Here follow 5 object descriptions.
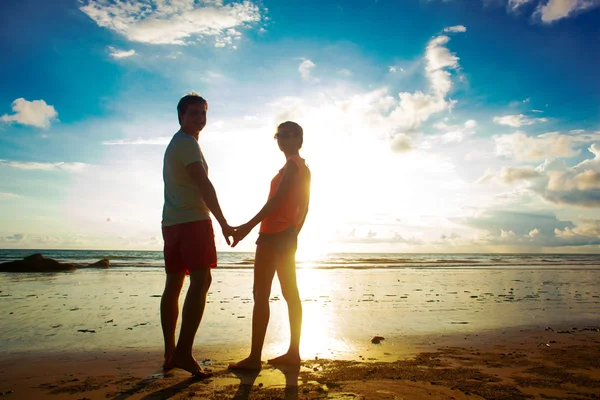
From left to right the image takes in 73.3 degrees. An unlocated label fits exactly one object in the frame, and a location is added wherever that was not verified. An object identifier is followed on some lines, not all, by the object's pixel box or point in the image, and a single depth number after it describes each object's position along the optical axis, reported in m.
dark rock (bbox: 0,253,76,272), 18.16
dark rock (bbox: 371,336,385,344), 4.47
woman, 3.62
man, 3.20
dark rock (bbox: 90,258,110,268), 22.97
